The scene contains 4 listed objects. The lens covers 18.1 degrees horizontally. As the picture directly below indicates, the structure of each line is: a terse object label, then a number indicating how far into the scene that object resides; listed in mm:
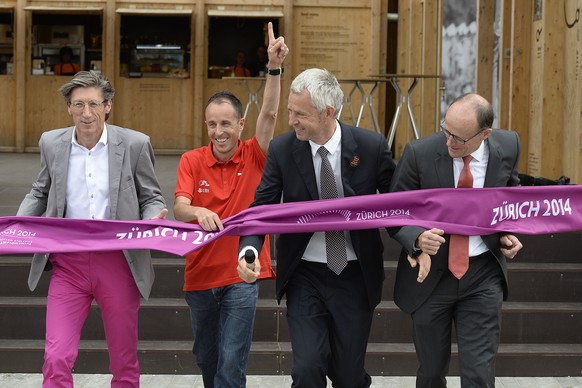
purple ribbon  8635
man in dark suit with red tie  8262
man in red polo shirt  9162
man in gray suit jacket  8808
